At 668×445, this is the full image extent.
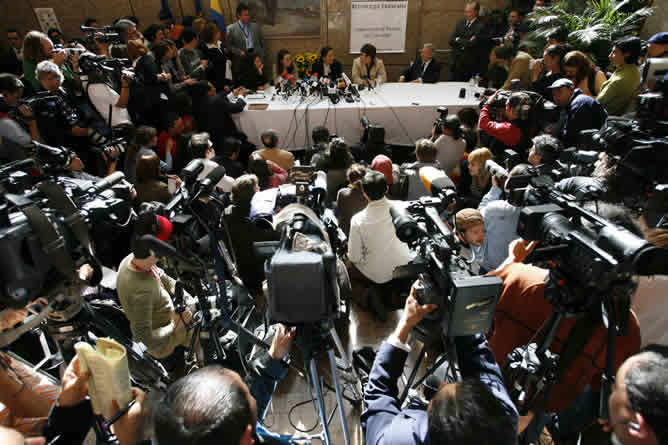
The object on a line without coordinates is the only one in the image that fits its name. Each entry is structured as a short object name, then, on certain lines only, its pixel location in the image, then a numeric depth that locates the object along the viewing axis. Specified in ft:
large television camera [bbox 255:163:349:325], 3.85
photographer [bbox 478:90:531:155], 11.67
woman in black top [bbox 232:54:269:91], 17.99
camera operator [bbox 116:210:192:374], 6.06
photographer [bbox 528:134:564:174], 8.98
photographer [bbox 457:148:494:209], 11.04
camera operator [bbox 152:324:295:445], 2.96
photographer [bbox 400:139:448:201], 11.12
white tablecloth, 16.02
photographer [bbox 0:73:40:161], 9.16
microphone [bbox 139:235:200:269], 4.28
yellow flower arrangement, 21.67
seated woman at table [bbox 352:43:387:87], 20.17
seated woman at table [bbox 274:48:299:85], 19.37
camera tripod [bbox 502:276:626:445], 4.11
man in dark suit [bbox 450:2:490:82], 21.63
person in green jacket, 11.56
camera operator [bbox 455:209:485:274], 7.28
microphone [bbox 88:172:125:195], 4.65
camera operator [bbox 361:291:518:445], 3.05
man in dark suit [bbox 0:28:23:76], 21.35
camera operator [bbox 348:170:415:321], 8.17
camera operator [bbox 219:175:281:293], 8.91
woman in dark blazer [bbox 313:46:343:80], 20.88
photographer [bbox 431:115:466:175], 13.06
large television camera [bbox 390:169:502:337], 3.70
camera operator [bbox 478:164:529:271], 7.93
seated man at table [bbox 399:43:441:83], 20.59
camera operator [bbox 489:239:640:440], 4.75
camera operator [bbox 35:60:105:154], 10.43
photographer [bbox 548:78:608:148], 10.70
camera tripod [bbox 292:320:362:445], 4.45
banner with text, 25.18
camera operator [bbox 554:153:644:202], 5.01
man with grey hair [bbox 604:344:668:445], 2.97
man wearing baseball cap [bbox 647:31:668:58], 10.36
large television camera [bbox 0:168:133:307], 3.39
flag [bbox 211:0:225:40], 23.53
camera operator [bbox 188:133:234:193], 10.41
